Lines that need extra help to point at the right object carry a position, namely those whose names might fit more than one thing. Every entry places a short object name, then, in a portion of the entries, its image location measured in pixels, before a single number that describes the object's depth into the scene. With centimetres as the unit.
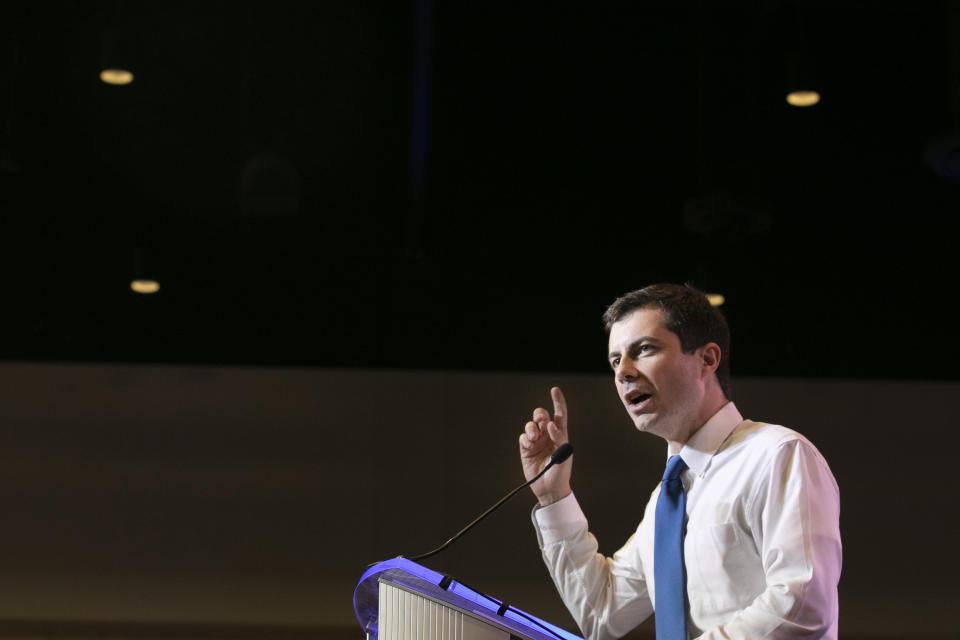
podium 749
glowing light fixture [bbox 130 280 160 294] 1396
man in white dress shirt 753
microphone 784
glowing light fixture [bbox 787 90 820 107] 1139
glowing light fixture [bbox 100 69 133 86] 1099
